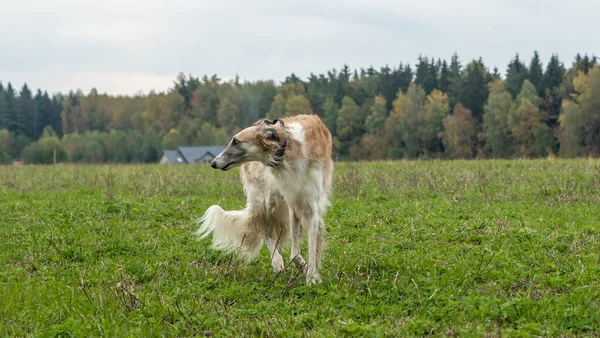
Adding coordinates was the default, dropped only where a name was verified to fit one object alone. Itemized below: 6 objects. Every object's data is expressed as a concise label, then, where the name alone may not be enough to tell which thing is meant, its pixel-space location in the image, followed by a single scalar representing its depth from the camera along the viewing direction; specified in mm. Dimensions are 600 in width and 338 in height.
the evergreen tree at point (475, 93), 67125
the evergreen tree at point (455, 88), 68812
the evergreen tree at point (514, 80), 66625
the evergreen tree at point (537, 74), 63619
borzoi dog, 6199
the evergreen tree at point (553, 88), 59281
